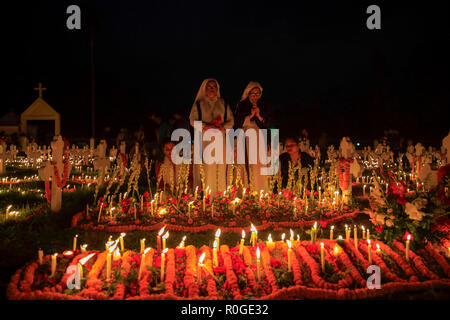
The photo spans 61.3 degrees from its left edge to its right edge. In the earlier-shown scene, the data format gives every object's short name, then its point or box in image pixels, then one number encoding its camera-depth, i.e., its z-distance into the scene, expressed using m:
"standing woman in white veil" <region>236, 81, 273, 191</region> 8.93
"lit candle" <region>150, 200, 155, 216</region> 7.36
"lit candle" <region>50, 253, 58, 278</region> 4.35
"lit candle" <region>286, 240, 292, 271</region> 4.41
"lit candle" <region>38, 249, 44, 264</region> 4.60
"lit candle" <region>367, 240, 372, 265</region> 4.66
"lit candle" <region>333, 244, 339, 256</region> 4.89
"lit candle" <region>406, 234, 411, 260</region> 4.77
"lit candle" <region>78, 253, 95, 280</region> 4.20
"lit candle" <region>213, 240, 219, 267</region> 4.56
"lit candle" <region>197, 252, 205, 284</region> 4.15
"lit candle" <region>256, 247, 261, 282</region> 4.25
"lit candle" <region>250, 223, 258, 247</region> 5.02
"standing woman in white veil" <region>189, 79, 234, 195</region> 8.53
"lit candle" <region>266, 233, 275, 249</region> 5.14
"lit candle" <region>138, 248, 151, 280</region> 4.30
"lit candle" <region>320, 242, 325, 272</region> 4.54
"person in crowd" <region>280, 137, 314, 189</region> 10.79
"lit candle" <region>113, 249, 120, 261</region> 4.68
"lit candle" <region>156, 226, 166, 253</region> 4.80
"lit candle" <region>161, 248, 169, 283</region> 4.26
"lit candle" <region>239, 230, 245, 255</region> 4.72
